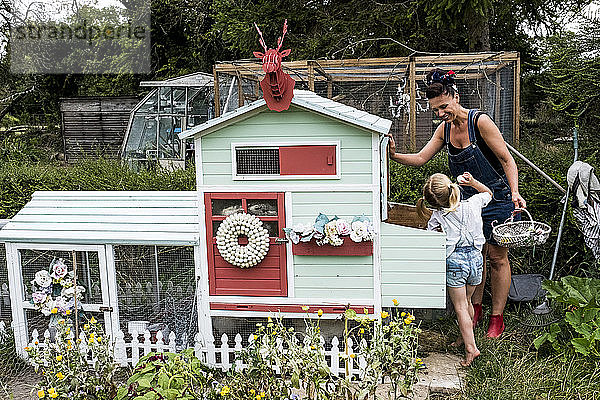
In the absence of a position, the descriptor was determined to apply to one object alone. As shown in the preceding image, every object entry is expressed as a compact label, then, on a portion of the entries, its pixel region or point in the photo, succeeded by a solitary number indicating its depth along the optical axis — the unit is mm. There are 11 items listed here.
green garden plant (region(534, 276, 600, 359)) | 4266
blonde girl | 4395
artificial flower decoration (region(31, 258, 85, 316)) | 4543
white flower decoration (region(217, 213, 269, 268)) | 4250
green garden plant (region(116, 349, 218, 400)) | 3518
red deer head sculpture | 3957
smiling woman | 4586
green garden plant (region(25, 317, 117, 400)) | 3863
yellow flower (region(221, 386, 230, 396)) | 3520
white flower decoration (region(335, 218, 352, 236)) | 4074
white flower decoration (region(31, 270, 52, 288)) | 4594
